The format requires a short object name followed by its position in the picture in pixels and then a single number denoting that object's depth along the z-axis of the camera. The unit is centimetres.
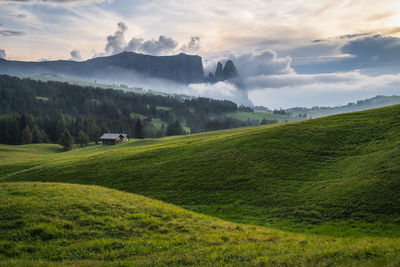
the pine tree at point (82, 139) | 15500
